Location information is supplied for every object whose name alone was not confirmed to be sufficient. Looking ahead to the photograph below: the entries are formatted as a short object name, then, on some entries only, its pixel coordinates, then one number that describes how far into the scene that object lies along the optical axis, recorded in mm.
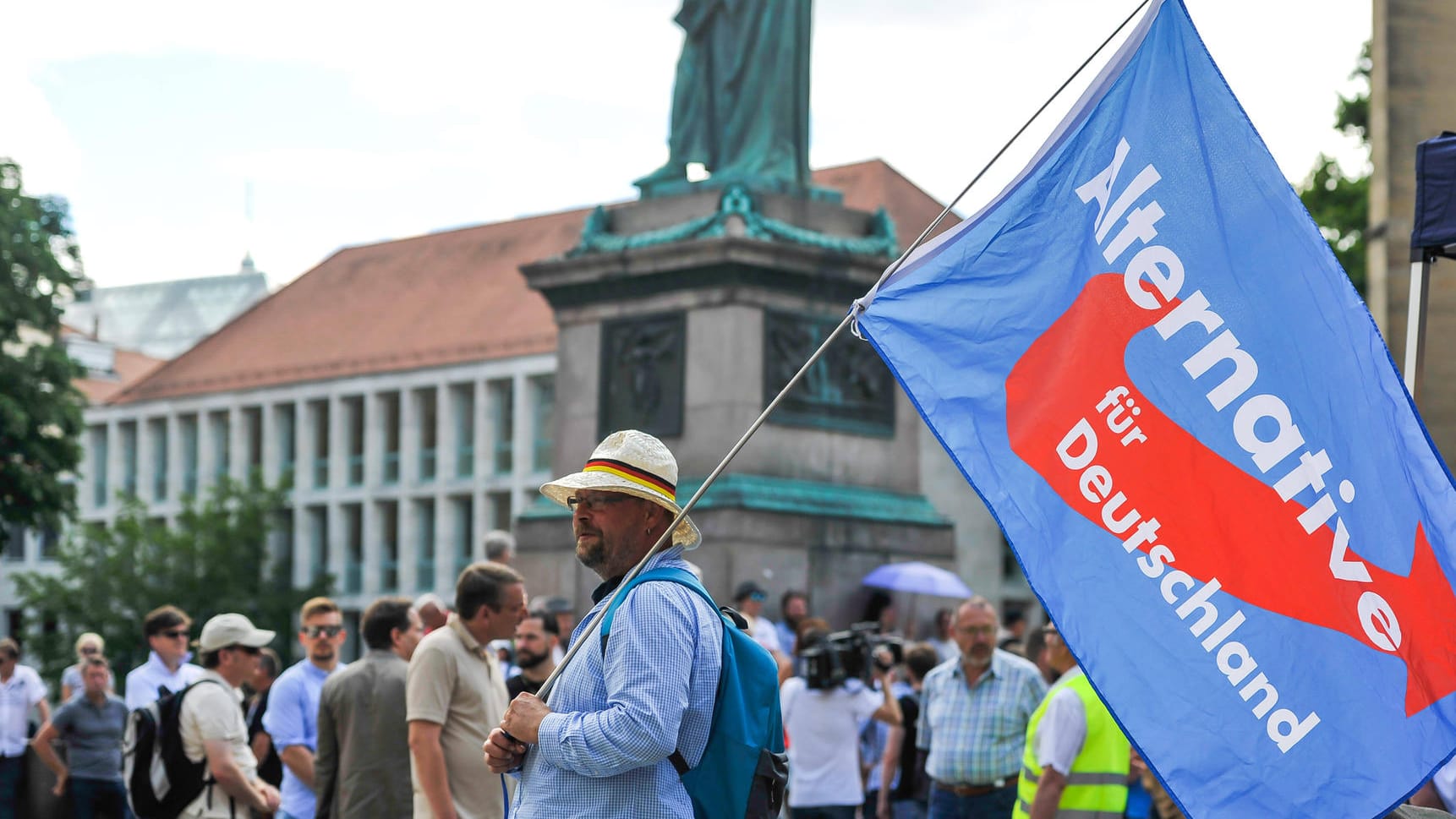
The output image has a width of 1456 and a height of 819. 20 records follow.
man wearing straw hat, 5332
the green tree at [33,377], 37719
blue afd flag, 5207
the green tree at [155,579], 68562
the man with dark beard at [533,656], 9555
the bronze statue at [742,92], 19250
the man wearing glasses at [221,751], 9609
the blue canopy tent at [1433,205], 7285
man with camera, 12547
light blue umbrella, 17750
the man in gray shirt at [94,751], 15539
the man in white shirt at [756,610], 15336
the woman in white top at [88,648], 16109
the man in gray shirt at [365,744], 9398
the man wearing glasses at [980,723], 10555
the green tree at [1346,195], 39906
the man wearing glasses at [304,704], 10688
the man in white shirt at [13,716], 18109
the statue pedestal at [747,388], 17641
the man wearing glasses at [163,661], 12547
